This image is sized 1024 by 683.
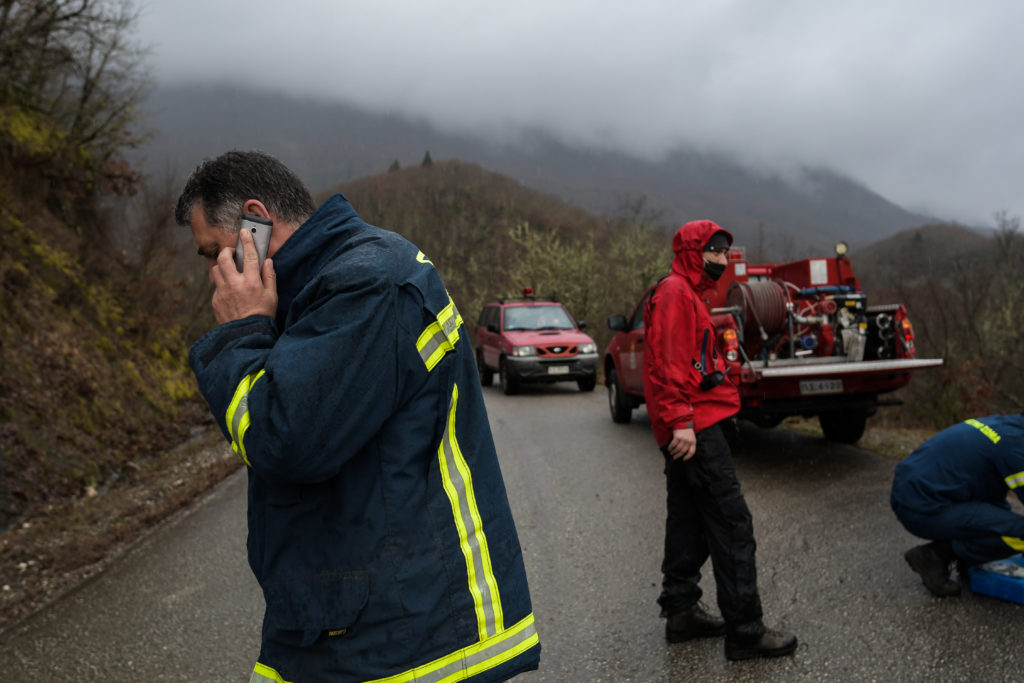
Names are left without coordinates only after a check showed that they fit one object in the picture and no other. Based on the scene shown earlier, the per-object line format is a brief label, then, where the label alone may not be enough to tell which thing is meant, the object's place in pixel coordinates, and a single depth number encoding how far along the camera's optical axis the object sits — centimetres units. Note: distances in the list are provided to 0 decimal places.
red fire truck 752
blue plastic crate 413
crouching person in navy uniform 411
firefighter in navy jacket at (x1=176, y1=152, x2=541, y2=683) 149
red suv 1563
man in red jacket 374
